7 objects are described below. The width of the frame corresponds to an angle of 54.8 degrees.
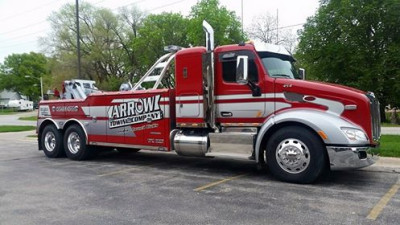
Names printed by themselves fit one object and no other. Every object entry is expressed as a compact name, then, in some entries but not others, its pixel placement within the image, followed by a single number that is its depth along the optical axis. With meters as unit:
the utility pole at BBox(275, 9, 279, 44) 44.57
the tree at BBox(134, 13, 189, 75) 48.91
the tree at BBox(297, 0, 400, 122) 30.19
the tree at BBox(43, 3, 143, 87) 53.78
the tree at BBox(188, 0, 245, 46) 43.00
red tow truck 6.95
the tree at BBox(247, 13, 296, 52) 44.44
